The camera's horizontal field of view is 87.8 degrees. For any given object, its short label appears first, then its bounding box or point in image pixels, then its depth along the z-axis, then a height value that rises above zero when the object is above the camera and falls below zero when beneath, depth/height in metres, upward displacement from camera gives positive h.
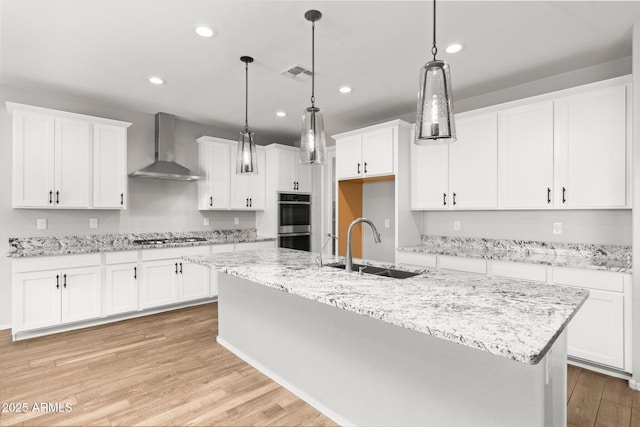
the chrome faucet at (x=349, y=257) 2.22 -0.30
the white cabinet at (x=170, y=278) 4.12 -0.86
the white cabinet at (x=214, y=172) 4.95 +0.60
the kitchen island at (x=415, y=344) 1.23 -0.67
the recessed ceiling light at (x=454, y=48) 2.74 +1.38
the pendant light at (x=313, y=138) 2.23 +0.50
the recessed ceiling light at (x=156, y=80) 3.41 +1.37
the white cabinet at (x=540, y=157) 2.79 +0.56
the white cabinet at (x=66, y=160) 3.49 +0.58
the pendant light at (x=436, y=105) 1.45 +0.47
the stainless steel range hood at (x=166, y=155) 4.42 +0.79
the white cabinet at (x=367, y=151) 4.09 +0.80
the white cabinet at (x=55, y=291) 3.32 -0.84
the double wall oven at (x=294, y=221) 5.53 -0.15
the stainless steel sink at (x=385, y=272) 2.19 -0.40
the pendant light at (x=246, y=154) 2.68 +0.47
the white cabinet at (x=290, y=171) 5.46 +0.69
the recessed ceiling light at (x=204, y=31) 2.49 +1.38
